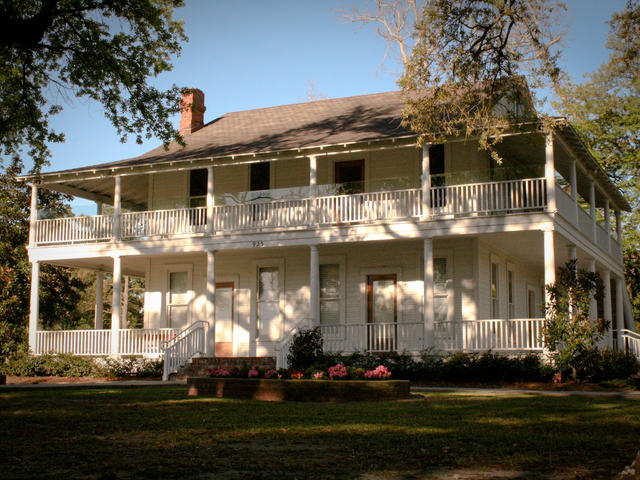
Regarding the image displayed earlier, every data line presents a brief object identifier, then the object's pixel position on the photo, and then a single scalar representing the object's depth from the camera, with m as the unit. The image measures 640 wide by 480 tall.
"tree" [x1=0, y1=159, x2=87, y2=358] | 28.97
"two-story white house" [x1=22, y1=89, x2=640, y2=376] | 20.08
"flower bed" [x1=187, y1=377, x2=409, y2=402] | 12.40
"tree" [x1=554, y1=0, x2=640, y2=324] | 35.62
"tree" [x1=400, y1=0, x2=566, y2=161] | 12.30
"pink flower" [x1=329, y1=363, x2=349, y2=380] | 13.60
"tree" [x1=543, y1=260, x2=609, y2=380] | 17.06
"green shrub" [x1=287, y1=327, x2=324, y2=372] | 18.58
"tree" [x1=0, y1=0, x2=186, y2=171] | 15.05
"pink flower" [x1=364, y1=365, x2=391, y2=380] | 13.77
